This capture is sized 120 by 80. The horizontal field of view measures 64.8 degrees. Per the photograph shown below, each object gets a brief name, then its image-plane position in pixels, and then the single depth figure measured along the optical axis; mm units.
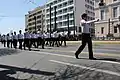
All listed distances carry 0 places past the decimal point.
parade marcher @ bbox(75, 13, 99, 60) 3949
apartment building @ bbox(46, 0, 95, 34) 39311
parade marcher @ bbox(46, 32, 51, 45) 10052
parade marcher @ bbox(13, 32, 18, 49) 9544
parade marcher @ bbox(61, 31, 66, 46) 9904
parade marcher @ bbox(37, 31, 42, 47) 8928
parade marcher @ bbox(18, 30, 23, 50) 8789
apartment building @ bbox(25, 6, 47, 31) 49129
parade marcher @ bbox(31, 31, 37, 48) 8696
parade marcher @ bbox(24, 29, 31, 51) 8446
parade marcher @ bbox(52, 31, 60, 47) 9912
